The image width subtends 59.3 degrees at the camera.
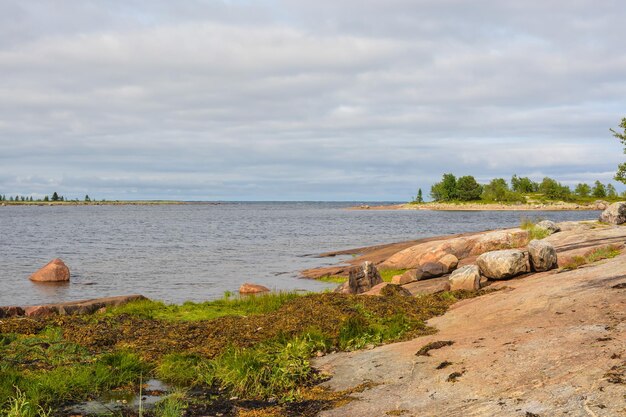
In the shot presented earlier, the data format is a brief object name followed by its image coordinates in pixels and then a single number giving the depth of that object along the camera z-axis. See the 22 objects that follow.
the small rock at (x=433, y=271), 22.20
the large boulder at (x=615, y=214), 37.49
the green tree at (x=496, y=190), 184.00
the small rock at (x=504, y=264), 17.52
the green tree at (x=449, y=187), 192.15
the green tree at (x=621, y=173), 35.56
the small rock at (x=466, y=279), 17.27
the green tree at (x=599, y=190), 187.50
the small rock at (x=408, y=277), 22.38
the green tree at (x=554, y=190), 177.93
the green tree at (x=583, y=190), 188.68
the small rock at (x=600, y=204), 149.38
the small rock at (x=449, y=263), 22.44
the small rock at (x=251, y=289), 26.63
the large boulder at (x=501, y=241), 28.61
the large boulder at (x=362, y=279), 21.42
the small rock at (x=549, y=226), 30.20
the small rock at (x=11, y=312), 16.22
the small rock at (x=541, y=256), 17.72
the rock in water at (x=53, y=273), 30.91
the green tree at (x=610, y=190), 186.96
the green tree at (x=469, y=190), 189.75
